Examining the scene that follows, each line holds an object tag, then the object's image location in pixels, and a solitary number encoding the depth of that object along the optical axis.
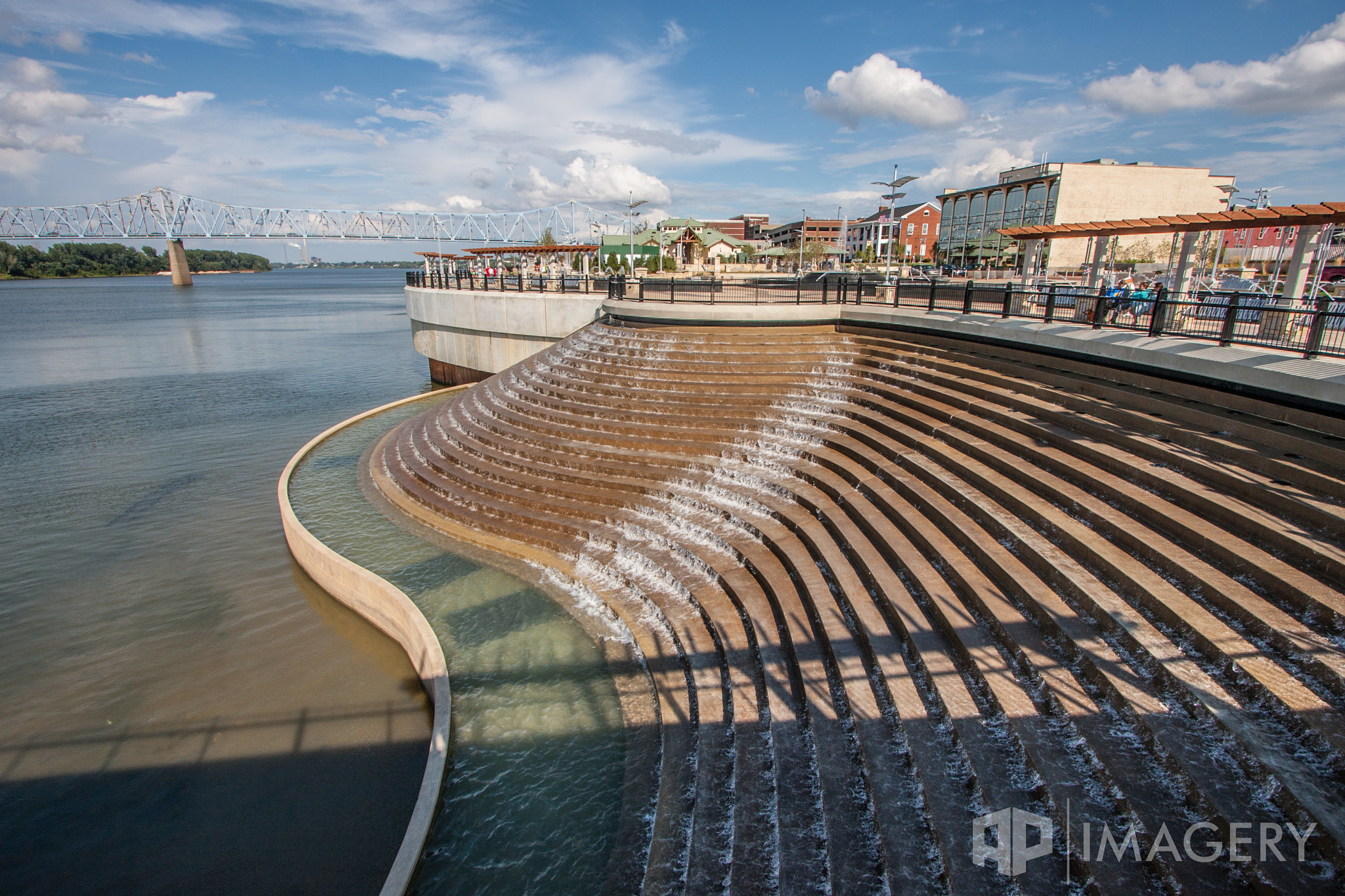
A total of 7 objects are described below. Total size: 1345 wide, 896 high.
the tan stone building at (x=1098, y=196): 55.91
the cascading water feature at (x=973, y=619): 4.38
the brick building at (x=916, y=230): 90.50
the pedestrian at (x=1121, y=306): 11.04
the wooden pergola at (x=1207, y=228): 10.59
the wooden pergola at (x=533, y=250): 34.38
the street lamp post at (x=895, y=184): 26.65
